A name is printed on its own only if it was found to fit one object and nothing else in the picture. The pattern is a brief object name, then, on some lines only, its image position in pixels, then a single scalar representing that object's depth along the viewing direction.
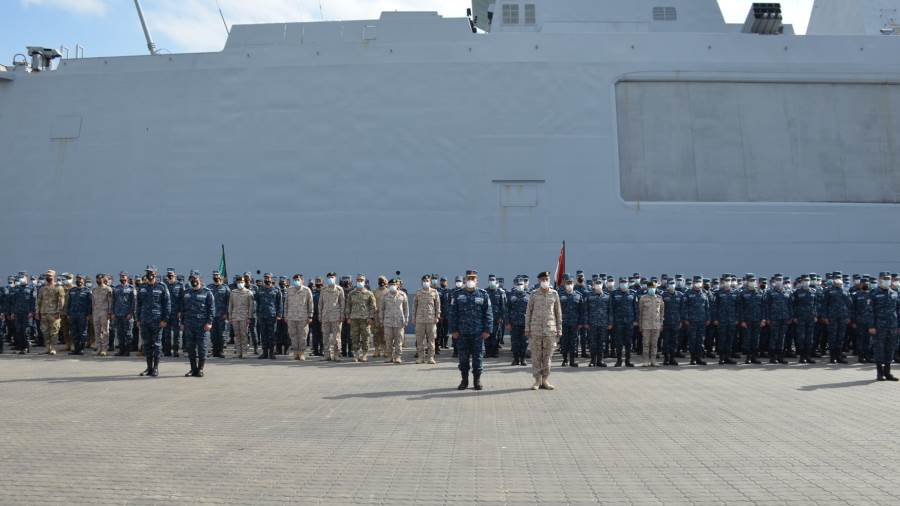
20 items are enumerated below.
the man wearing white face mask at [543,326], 7.78
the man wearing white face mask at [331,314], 11.05
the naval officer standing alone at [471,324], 7.74
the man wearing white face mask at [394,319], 10.82
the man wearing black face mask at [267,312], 11.42
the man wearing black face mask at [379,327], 11.56
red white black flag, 13.65
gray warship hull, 15.06
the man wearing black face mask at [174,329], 11.20
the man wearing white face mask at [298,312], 11.04
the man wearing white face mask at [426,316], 10.66
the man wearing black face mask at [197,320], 8.73
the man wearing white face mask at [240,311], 11.31
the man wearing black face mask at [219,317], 11.45
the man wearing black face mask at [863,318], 10.19
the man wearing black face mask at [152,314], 8.73
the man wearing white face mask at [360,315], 11.12
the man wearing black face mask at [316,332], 12.02
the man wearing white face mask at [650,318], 10.52
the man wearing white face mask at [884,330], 8.43
